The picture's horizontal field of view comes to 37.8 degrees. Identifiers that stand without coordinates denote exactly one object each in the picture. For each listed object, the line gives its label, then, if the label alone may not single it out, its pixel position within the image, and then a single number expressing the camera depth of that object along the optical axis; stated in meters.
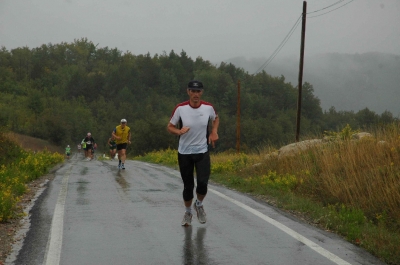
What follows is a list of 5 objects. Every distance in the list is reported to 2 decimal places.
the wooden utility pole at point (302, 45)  29.95
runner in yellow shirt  21.38
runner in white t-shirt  8.34
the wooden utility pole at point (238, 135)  39.09
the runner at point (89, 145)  35.09
